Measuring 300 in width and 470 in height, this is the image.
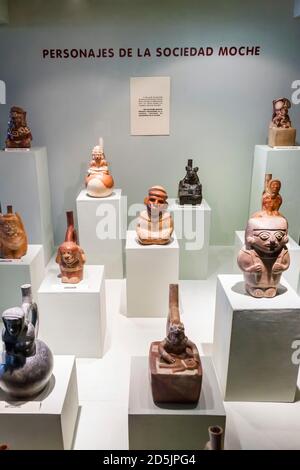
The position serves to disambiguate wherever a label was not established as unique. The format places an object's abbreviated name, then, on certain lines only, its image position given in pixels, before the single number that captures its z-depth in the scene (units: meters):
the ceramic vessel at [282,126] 4.27
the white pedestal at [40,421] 2.12
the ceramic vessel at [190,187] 4.36
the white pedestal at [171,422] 2.21
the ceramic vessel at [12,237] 3.32
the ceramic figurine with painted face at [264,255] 2.51
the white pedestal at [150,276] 3.57
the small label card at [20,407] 2.12
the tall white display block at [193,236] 4.29
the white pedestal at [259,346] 2.55
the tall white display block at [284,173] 4.25
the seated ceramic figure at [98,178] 4.21
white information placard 4.55
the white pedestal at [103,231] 4.20
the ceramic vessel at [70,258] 3.07
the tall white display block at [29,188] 4.29
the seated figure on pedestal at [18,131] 4.19
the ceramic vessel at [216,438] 1.63
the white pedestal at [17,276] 3.41
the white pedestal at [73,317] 3.05
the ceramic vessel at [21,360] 2.06
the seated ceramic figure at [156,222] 3.59
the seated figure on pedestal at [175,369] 2.23
